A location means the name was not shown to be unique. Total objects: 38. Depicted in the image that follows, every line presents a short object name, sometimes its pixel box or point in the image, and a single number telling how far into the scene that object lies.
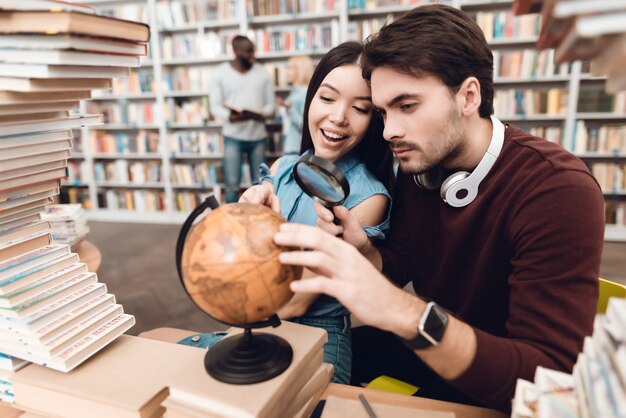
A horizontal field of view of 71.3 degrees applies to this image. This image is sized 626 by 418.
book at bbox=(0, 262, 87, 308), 1.00
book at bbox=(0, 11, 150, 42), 0.84
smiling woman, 1.53
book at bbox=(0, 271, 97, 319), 1.00
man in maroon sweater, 0.91
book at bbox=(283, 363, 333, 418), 0.97
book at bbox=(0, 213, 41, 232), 1.11
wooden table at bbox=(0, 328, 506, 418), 1.03
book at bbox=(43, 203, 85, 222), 2.31
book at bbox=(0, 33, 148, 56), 0.87
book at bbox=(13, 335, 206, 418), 0.90
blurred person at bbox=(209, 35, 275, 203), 4.94
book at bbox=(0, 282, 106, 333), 1.00
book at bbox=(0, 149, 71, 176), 1.03
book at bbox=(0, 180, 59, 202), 1.07
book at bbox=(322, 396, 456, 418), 0.92
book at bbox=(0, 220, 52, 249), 1.09
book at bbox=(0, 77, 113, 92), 0.90
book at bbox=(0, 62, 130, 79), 0.89
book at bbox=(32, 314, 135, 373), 0.99
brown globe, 0.80
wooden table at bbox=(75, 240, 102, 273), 2.02
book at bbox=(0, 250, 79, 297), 1.01
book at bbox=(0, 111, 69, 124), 0.99
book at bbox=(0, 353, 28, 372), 1.04
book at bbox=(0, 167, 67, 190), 1.05
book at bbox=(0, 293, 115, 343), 1.00
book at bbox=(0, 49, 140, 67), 0.88
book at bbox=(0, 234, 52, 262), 1.09
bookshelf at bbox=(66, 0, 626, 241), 4.84
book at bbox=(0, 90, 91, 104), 0.93
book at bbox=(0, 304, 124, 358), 1.00
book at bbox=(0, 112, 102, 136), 1.01
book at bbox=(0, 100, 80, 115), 0.97
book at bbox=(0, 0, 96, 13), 0.87
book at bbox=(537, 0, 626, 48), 0.54
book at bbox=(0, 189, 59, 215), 1.09
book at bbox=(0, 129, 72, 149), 1.01
